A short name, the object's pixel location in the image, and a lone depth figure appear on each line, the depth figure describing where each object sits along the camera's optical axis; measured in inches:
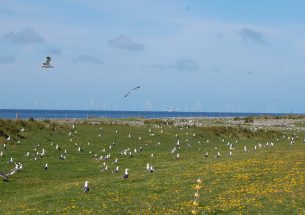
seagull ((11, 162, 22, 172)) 1700.3
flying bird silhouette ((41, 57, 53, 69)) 1346.9
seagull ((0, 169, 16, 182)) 1550.2
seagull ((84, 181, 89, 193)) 1271.8
